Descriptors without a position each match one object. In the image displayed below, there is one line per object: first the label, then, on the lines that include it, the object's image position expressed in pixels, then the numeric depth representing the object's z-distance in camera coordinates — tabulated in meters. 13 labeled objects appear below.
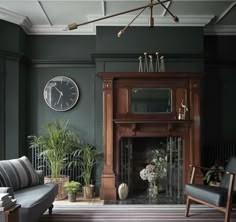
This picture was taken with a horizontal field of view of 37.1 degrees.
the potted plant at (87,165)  5.67
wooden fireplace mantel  5.57
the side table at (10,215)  2.84
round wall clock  6.21
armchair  4.02
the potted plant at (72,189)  5.40
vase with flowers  5.60
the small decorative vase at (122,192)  5.48
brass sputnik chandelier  3.31
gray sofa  3.49
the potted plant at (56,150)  5.62
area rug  4.41
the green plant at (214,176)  5.50
